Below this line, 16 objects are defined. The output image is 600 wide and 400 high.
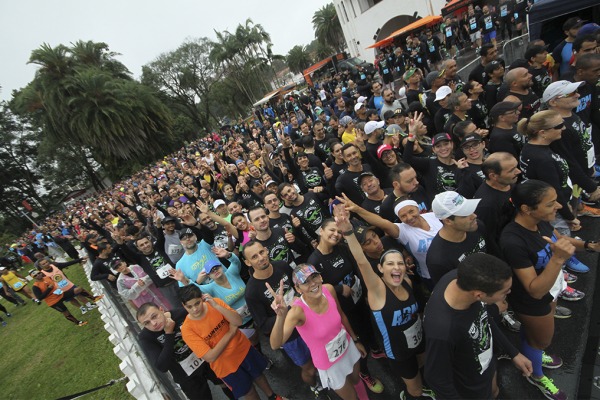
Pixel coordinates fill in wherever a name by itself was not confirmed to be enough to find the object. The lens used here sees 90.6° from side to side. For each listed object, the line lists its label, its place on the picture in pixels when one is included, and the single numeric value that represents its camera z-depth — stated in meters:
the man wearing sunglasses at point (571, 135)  3.42
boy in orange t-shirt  2.96
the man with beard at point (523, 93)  4.57
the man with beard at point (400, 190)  3.30
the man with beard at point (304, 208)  4.41
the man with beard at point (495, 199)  2.78
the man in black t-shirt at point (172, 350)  3.02
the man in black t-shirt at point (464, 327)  1.82
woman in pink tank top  2.53
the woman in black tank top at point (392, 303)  2.38
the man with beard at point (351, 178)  4.39
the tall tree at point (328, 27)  54.28
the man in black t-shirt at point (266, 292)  3.12
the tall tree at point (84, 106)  30.31
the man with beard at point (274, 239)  3.86
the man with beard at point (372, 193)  3.71
